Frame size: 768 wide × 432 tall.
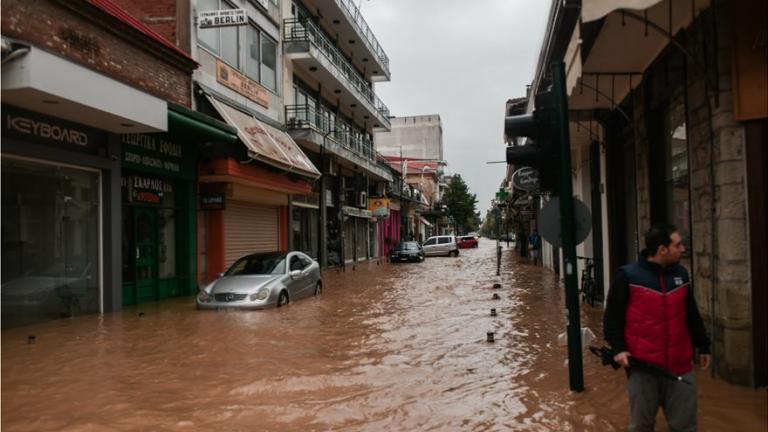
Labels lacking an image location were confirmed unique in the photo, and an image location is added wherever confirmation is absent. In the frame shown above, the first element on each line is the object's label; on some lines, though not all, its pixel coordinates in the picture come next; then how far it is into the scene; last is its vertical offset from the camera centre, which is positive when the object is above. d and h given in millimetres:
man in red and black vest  3865 -695
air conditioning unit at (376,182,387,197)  42406 +2965
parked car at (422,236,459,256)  43188 -1285
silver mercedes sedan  12812 -1154
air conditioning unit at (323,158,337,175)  28672 +3127
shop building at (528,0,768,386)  5523 +1000
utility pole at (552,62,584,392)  5742 +134
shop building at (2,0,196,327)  9961 +1856
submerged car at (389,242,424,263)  36344 -1458
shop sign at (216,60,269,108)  18136 +4908
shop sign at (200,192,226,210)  17469 +953
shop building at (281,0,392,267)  24469 +5950
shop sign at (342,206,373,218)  33031 +1076
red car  63344 -1502
